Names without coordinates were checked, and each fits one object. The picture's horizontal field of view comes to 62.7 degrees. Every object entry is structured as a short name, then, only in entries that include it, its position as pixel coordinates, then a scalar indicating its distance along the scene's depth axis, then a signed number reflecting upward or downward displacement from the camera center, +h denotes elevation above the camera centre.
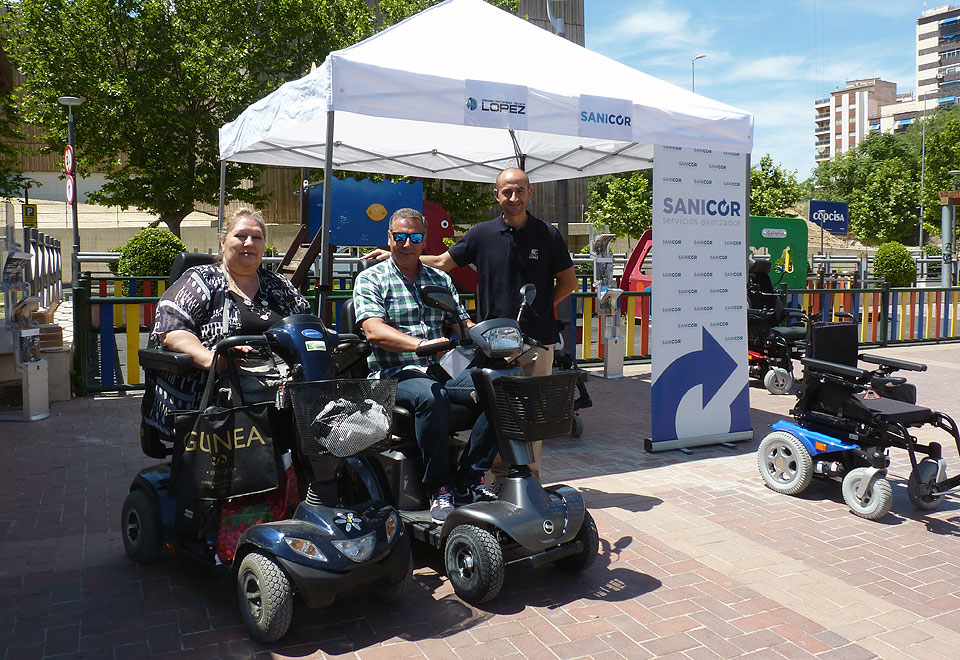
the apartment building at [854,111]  130.00 +29.79
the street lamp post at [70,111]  20.89 +4.81
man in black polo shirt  4.83 +0.19
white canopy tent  4.84 +1.34
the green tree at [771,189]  40.56 +5.10
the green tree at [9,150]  23.75 +4.39
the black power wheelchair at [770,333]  8.84 -0.53
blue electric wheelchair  4.46 -0.87
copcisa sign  18.73 +1.69
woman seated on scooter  3.48 -0.09
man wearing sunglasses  3.66 -0.34
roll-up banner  5.91 -0.09
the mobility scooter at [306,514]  2.88 -0.89
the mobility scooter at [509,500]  3.22 -0.91
